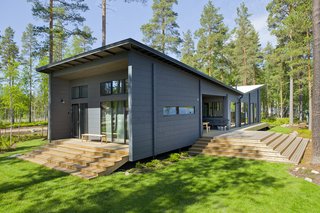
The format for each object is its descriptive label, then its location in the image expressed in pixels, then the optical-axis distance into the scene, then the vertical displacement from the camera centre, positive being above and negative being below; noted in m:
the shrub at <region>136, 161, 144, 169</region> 6.73 -2.04
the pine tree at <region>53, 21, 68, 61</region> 12.75 +5.56
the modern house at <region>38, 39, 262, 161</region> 6.82 +0.62
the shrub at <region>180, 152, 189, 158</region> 8.45 -2.08
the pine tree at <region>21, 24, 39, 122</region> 28.75 +10.33
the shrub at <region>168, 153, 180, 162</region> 7.71 -2.04
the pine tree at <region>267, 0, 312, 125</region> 15.29 +7.67
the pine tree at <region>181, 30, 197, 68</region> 34.91 +12.16
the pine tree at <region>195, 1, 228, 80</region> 24.06 +9.68
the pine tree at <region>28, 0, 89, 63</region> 12.18 +6.70
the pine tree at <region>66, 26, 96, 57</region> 24.88 +9.11
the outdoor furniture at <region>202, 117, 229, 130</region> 13.59 -0.96
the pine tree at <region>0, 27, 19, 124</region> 28.64 +10.04
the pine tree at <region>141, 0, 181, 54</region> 20.52 +9.28
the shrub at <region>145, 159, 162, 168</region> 6.93 -2.08
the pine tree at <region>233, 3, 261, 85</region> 27.66 +9.89
